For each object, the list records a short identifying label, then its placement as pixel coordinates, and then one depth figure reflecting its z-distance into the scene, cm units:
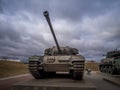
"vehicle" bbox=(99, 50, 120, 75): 997
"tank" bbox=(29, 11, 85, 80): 466
